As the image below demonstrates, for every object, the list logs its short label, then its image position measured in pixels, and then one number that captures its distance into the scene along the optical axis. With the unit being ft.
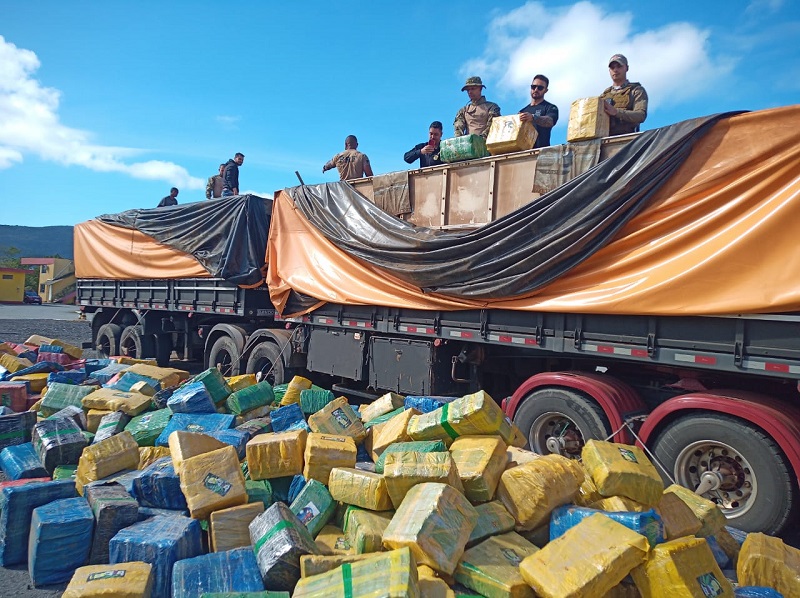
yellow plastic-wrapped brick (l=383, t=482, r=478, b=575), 9.74
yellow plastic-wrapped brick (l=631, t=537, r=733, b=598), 9.32
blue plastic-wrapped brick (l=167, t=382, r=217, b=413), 19.99
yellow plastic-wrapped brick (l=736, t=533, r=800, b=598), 10.75
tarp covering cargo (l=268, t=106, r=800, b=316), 13.20
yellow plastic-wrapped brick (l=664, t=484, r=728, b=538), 12.53
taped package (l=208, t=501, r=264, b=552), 12.45
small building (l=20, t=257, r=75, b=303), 132.46
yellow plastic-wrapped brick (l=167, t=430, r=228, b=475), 14.29
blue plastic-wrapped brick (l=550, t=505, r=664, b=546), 10.45
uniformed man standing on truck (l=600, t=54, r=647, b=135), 17.86
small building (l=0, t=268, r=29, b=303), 123.34
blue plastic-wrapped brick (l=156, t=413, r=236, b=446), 18.61
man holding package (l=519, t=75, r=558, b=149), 20.75
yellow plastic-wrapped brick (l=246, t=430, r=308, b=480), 14.66
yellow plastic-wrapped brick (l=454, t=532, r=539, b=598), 9.62
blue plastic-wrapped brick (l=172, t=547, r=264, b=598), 10.78
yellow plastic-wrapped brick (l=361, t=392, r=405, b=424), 18.58
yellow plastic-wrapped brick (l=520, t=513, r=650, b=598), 9.07
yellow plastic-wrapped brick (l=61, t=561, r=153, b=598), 10.20
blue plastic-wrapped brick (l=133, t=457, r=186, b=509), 13.96
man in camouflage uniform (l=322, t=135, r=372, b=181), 26.98
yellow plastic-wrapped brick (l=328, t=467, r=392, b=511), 12.27
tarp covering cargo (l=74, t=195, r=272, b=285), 29.86
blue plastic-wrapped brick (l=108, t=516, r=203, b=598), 11.68
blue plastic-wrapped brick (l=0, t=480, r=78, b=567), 13.35
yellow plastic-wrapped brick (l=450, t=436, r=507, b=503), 11.97
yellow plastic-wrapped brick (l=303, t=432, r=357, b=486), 13.91
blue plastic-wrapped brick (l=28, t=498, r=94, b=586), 12.39
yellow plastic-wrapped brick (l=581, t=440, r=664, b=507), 11.63
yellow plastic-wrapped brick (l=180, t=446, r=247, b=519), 13.10
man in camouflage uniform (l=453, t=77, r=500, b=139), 24.06
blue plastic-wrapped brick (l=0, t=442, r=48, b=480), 16.93
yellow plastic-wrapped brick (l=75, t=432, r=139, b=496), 15.90
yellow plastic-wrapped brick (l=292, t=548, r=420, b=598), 8.48
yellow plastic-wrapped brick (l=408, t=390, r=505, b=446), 13.51
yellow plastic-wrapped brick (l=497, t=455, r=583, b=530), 11.69
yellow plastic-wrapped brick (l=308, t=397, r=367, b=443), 16.99
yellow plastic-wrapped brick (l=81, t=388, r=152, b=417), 21.25
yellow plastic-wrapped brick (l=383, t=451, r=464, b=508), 11.41
